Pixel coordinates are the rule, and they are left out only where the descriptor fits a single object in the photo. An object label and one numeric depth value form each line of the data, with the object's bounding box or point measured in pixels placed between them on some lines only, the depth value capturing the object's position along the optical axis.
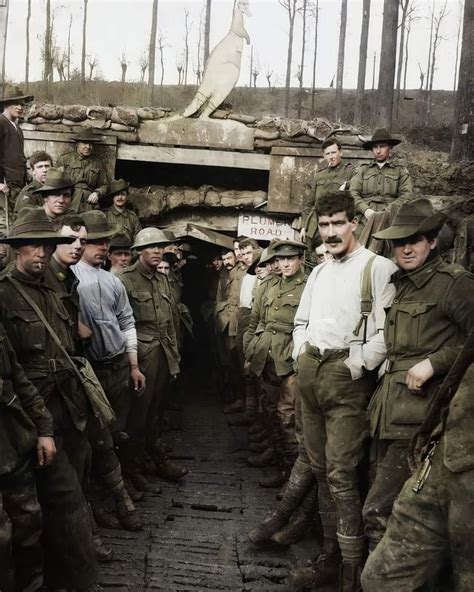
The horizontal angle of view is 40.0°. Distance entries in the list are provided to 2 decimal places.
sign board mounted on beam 12.35
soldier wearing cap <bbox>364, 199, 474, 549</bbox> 3.84
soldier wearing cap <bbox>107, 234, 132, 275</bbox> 7.47
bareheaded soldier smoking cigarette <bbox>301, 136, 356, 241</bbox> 9.68
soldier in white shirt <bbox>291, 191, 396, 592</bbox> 4.37
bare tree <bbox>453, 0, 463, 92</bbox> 35.72
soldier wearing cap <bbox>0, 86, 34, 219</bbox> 9.09
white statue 12.21
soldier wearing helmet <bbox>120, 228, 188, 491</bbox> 6.72
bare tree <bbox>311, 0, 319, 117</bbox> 36.28
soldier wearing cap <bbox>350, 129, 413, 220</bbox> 8.86
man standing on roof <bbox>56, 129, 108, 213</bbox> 10.98
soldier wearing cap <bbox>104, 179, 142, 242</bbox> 11.23
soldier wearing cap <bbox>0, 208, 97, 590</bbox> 4.21
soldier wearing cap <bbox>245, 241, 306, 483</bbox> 6.80
